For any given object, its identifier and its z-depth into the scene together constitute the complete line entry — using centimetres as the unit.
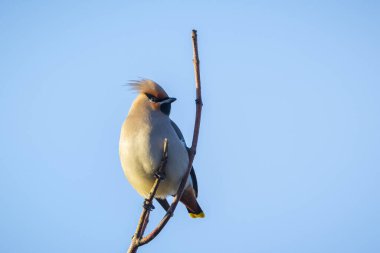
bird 965
